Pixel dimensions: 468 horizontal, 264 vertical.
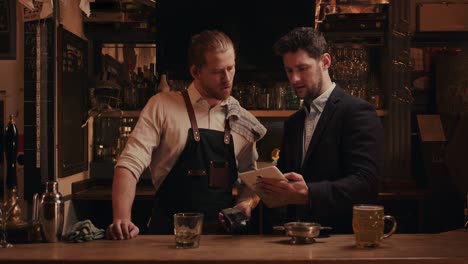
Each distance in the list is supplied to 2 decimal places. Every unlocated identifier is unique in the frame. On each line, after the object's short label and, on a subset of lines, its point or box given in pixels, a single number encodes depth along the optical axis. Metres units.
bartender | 3.14
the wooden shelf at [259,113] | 5.24
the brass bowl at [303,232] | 2.48
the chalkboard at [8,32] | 4.57
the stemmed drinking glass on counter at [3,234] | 2.47
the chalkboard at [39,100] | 4.54
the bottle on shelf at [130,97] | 5.43
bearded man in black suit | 2.72
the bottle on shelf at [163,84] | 5.31
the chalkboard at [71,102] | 4.69
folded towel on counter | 2.57
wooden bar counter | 2.21
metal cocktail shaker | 2.57
